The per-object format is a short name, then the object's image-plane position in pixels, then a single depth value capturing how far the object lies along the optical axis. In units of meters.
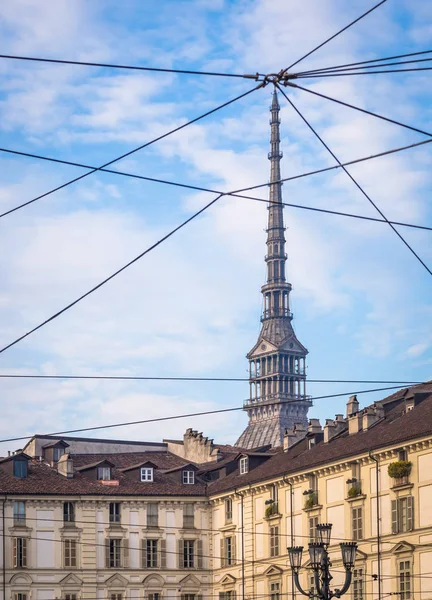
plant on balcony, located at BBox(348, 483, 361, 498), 79.31
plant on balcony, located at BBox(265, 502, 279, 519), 87.43
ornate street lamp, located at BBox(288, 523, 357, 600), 49.00
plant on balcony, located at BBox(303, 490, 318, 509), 83.23
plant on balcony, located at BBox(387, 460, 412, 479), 75.38
